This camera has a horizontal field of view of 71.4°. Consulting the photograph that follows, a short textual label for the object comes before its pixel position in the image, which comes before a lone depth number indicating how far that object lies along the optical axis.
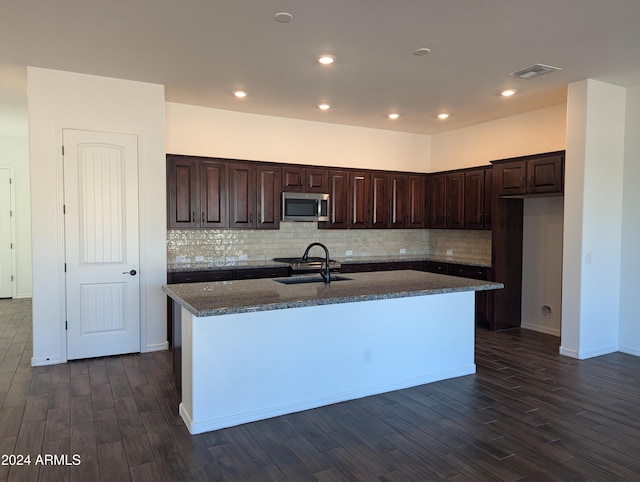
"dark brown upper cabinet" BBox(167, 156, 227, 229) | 5.48
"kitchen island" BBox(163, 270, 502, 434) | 3.13
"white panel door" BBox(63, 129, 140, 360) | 4.67
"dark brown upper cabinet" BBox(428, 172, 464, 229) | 6.82
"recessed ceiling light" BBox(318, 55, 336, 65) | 4.06
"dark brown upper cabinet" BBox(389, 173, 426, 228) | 7.13
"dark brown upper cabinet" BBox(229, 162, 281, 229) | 5.83
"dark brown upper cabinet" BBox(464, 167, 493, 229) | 6.33
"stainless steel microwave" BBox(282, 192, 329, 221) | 6.14
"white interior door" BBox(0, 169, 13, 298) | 8.44
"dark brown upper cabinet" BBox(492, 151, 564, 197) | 5.27
